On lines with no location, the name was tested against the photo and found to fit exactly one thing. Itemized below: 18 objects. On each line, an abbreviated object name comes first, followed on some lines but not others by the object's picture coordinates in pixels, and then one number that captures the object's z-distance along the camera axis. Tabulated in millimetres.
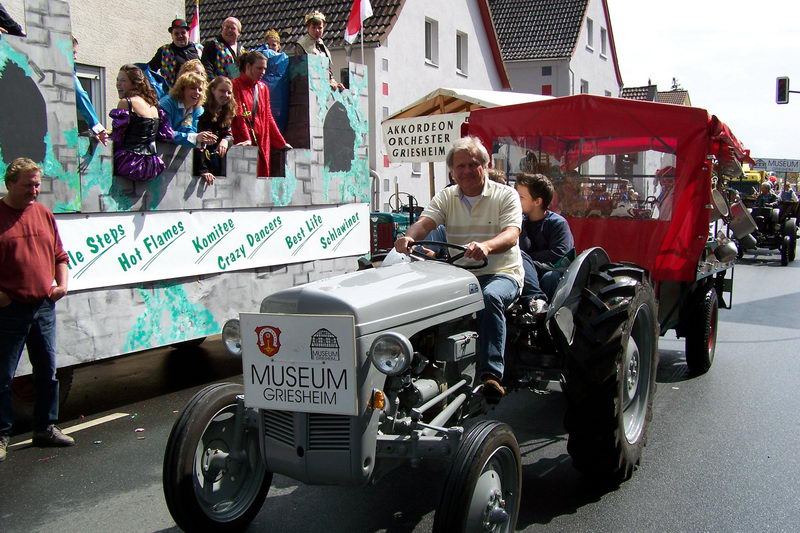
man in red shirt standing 5207
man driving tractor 4238
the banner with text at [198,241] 6309
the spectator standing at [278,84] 8875
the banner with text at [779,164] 39875
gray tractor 3377
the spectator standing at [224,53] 9122
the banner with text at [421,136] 13133
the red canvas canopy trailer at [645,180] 7262
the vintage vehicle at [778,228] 18641
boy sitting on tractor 5715
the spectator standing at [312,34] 9719
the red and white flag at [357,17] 14755
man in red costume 8266
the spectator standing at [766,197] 20577
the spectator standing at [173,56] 8797
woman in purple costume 6559
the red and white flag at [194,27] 13013
